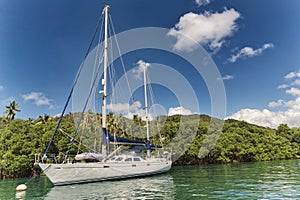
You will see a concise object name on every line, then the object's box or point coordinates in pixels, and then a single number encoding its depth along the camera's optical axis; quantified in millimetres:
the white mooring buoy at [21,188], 18267
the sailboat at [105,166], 19298
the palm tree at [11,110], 45750
